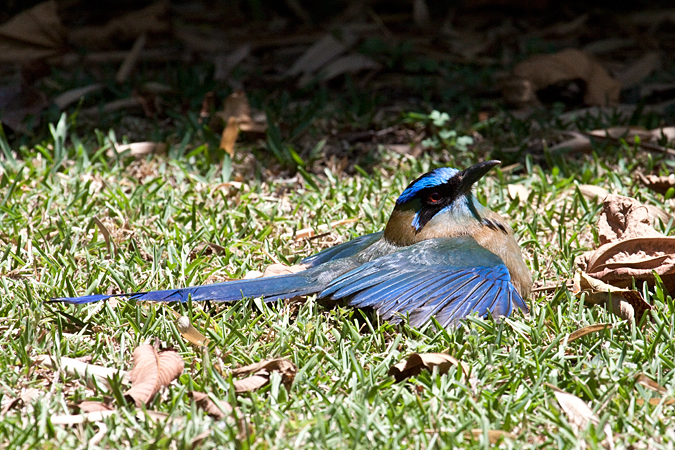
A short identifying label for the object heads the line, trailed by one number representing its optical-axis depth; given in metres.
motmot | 7.32
